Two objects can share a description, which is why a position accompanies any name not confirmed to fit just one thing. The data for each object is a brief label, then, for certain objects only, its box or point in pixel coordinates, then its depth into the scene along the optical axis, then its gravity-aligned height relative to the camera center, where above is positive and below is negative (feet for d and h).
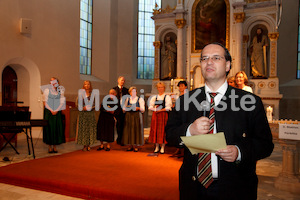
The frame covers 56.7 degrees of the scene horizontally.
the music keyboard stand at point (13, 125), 17.81 -1.77
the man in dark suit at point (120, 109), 23.59 -0.77
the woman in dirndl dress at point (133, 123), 21.86 -1.77
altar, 33.71 +8.67
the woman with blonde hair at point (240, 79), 14.33 +1.20
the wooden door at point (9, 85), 28.22 +1.39
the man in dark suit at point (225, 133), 5.16 -0.61
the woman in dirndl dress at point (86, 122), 21.33 -1.75
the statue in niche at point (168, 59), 39.68 +6.02
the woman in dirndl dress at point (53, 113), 20.62 -1.05
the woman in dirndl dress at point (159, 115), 20.84 -1.07
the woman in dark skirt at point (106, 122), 22.18 -1.76
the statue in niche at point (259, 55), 34.35 +5.89
